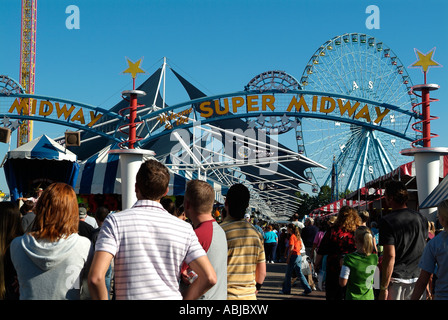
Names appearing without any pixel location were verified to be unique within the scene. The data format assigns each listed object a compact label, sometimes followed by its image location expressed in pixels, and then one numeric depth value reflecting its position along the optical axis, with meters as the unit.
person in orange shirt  11.05
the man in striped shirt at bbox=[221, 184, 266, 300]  3.81
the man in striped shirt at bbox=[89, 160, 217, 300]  2.79
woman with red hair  2.99
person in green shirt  5.29
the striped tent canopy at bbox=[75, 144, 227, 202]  15.92
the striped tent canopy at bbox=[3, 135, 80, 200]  13.45
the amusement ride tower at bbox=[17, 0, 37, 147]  71.25
